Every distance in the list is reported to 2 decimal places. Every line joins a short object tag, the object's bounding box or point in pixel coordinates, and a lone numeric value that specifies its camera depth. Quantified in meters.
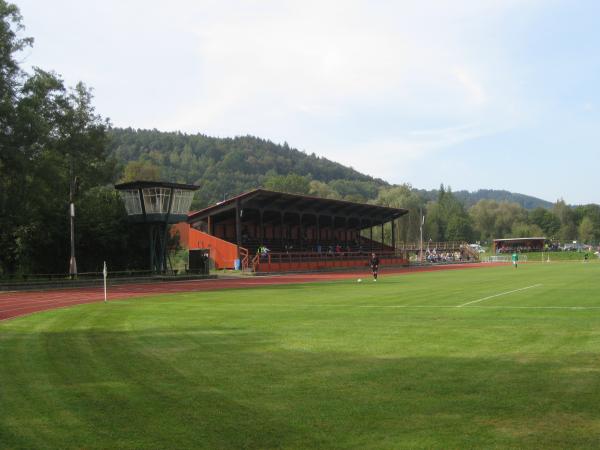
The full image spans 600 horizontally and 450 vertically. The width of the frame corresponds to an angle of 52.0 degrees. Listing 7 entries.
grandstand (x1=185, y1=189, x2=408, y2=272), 59.66
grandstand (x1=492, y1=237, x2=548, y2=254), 133.88
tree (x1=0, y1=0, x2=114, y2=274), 37.34
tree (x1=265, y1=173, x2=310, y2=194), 167.75
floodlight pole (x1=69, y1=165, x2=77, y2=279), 39.16
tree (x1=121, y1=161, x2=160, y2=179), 95.12
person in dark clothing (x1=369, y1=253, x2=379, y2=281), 39.09
